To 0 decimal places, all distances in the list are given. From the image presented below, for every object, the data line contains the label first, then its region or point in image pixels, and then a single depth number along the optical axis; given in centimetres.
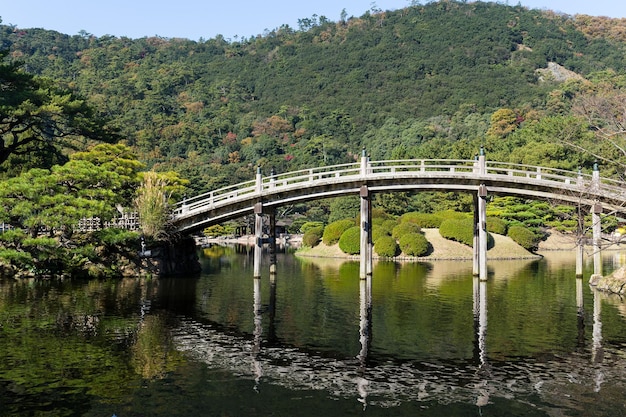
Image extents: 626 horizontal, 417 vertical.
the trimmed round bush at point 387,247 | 5862
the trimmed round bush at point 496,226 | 6316
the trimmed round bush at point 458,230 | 5975
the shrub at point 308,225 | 9222
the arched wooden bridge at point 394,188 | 3831
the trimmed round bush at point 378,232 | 6006
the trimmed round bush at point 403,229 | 5994
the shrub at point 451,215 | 6479
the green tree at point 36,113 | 4659
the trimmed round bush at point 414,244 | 5809
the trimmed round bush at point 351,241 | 6116
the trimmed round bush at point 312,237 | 6825
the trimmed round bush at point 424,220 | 6330
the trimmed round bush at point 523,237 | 6238
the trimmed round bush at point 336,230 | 6450
